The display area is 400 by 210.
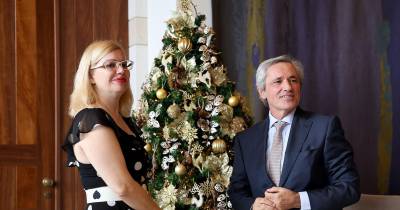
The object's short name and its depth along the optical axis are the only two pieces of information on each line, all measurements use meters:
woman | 1.94
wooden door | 3.89
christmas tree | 3.02
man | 2.45
